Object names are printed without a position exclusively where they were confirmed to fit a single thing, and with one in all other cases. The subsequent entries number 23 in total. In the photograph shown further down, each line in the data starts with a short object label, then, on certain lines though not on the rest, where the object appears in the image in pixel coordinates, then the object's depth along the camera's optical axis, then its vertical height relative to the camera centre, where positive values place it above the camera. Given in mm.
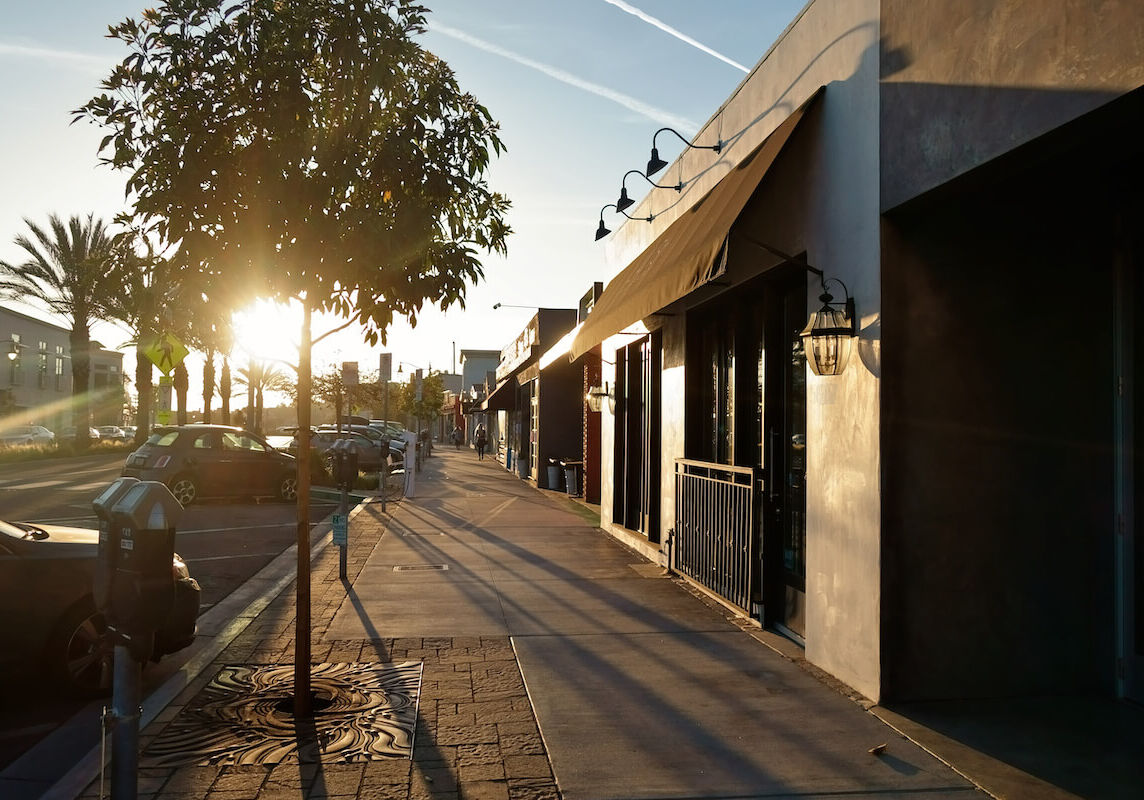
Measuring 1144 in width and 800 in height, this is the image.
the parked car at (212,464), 17797 -1101
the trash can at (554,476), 24219 -1731
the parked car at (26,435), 46562 -1637
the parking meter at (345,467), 10566 -672
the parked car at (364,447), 30847 -1356
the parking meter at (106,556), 3400 -528
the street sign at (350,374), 19906 +653
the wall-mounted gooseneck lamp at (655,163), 10102 +2539
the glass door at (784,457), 7461 -391
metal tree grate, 4887 -1744
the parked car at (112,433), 58278 -1814
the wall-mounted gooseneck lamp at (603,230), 12484 +2283
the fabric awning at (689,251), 6621 +1220
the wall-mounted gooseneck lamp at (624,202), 11609 +2451
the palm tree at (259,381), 51969 +1432
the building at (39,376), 63188 +2068
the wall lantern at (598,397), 15492 +164
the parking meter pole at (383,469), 18109 -1285
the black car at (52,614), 5695 -1248
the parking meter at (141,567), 3344 -560
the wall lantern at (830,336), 5941 +444
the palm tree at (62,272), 33906 +4621
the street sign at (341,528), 9664 -1218
